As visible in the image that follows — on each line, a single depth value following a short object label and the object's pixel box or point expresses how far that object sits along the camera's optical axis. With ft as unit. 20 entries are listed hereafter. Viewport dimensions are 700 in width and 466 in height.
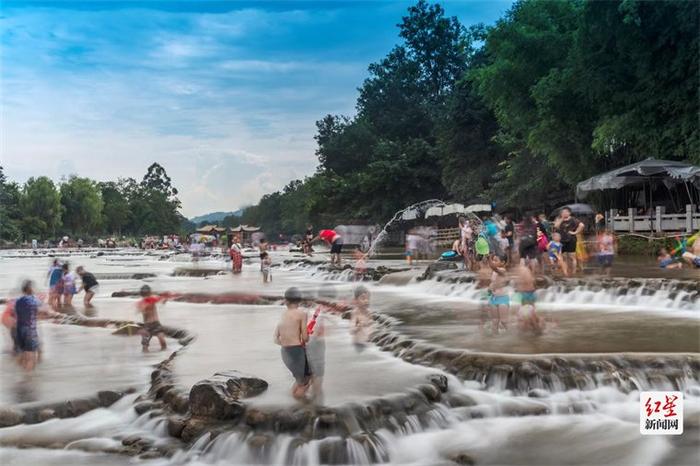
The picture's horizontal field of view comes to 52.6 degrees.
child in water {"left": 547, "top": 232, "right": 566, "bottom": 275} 59.82
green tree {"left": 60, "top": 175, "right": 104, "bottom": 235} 312.09
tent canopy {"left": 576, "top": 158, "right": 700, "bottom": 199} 77.25
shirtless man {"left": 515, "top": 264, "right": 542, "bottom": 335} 39.06
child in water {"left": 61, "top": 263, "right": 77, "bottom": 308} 64.54
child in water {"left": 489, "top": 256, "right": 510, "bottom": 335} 40.86
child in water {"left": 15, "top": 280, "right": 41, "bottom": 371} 37.40
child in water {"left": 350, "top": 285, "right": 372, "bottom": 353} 42.81
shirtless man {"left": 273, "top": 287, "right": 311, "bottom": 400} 27.53
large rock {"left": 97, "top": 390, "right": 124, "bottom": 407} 31.71
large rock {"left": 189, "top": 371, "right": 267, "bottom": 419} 27.73
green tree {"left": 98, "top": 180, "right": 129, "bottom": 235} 353.51
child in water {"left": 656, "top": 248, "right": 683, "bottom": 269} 62.05
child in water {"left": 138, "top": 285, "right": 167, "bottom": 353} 42.52
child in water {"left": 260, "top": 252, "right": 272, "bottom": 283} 83.30
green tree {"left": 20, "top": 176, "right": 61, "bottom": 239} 272.51
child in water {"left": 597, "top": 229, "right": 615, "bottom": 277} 61.11
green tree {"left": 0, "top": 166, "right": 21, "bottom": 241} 250.57
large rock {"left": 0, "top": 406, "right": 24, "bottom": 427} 29.09
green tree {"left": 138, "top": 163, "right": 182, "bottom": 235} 372.17
